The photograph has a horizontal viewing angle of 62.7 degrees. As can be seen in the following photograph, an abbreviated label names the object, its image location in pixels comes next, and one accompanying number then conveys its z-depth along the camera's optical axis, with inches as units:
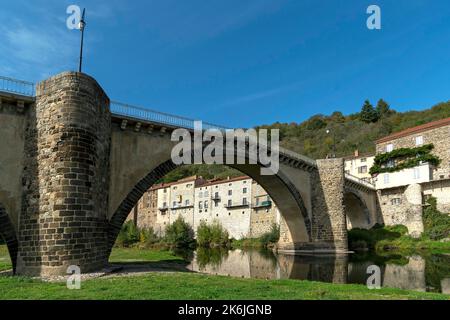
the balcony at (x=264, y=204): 2136.6
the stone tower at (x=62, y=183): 580.4
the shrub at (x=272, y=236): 1917.3
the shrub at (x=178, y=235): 2046.0
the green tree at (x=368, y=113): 3870.6
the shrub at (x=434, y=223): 1567.4
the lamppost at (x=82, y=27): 677.2
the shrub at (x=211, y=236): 2172.7
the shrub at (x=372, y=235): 1652.3
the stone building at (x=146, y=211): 2790.4
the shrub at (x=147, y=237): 2100.6
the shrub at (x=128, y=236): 2178.9
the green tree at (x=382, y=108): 3873.5
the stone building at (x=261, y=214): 2107.5
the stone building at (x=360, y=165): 2107.5
